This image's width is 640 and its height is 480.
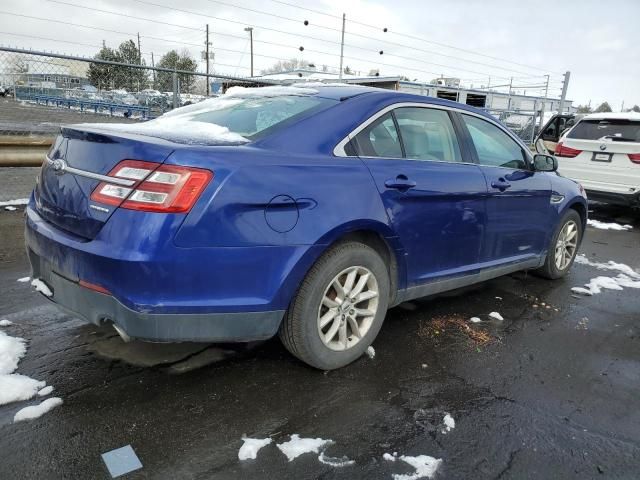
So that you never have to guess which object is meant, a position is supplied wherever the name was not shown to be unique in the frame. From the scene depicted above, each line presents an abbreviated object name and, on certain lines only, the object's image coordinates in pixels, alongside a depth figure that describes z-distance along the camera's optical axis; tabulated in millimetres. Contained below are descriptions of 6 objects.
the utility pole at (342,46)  44150
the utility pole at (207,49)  46294
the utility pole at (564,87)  17481
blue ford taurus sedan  2266
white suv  8031
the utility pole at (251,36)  56953
